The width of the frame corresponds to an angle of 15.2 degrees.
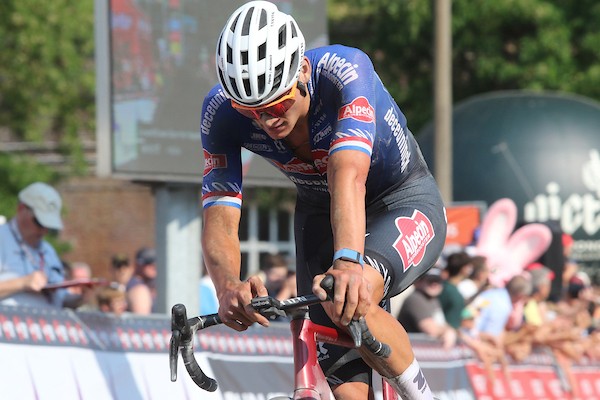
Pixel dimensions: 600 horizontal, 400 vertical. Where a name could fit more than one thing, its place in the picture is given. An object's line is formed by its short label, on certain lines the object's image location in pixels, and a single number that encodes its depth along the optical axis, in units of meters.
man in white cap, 14.32
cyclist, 8.02
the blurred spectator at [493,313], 19.79
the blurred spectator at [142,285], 16.88
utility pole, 28.70
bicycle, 7.60
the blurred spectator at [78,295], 14.66
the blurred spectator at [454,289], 18.90
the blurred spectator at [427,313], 18.45
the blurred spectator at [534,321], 20.20
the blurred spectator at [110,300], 15.64
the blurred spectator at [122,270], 21.06
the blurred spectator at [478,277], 20.37
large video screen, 15.24
